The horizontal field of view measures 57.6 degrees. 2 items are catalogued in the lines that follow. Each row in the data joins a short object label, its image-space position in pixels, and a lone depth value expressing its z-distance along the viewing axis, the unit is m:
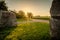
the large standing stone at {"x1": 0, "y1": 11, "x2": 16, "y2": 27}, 2.67
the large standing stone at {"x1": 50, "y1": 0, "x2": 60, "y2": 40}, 1.39
